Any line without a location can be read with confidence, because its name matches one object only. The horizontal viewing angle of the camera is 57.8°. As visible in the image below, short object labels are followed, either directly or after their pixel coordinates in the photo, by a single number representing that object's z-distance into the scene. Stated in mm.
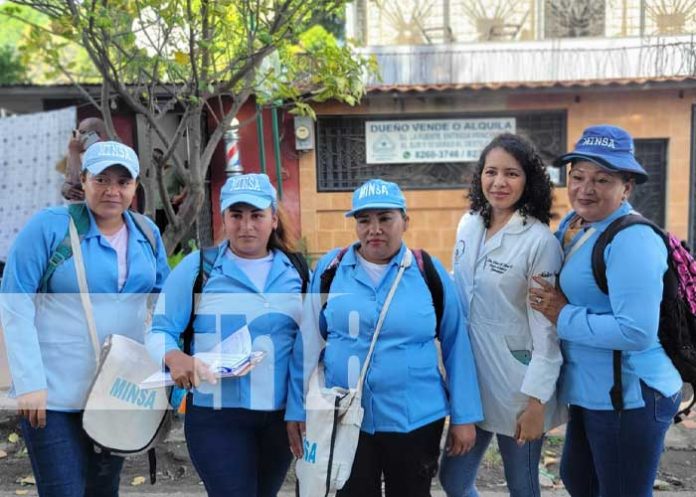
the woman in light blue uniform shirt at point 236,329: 2412
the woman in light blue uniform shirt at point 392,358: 2324
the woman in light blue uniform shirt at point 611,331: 2174
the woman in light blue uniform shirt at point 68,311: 2289
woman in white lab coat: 2377
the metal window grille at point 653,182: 8875
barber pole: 8273
